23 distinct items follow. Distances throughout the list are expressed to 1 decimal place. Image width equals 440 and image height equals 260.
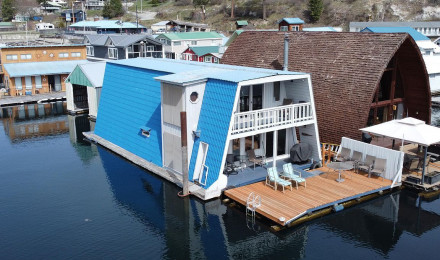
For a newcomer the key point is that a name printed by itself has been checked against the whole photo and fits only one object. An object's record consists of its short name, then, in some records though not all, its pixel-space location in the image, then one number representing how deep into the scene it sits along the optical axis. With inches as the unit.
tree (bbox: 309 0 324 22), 3452.3
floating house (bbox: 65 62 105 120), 1315.2
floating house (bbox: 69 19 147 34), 3425.2
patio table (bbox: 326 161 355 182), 736.3
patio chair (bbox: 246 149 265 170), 799.7
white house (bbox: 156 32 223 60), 2524.6
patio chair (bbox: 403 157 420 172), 791.5
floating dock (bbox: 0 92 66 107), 1593.3
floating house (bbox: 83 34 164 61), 2065.7
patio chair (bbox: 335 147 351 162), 806.3
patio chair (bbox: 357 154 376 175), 769.6
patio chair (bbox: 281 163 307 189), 711.4
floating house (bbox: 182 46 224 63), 2281.0
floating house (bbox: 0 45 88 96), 1697.8
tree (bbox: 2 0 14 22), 4911.4
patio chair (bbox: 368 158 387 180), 756.0
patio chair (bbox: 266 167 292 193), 695.7
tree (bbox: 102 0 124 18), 4808.1
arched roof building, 865.5
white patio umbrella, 733.9
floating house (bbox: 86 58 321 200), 719.1
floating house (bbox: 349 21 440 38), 2828.2
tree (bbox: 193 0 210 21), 4156.5
